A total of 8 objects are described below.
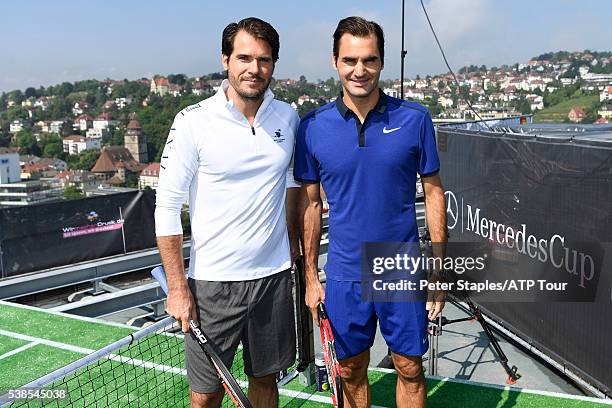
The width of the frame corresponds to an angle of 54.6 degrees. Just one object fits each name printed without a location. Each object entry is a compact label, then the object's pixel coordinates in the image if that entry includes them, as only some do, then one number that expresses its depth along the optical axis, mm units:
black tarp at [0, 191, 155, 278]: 8242
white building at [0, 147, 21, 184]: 95688
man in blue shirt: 2729
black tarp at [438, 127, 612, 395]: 4934
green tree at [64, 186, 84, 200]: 81625
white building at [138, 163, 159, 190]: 103106
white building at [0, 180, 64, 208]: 81188
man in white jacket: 2648
